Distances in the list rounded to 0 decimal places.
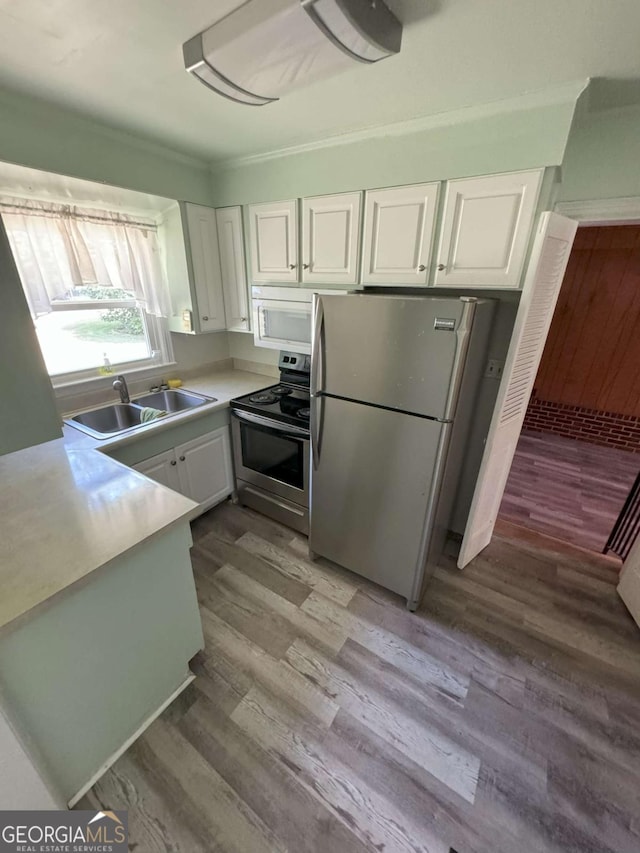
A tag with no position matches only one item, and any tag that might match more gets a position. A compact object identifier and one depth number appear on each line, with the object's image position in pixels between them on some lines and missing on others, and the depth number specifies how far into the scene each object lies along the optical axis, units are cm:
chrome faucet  220
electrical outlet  192
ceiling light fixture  92
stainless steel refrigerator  143
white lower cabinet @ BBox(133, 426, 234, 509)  202
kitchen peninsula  91
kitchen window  186
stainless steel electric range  213
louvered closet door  151
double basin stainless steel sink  214
